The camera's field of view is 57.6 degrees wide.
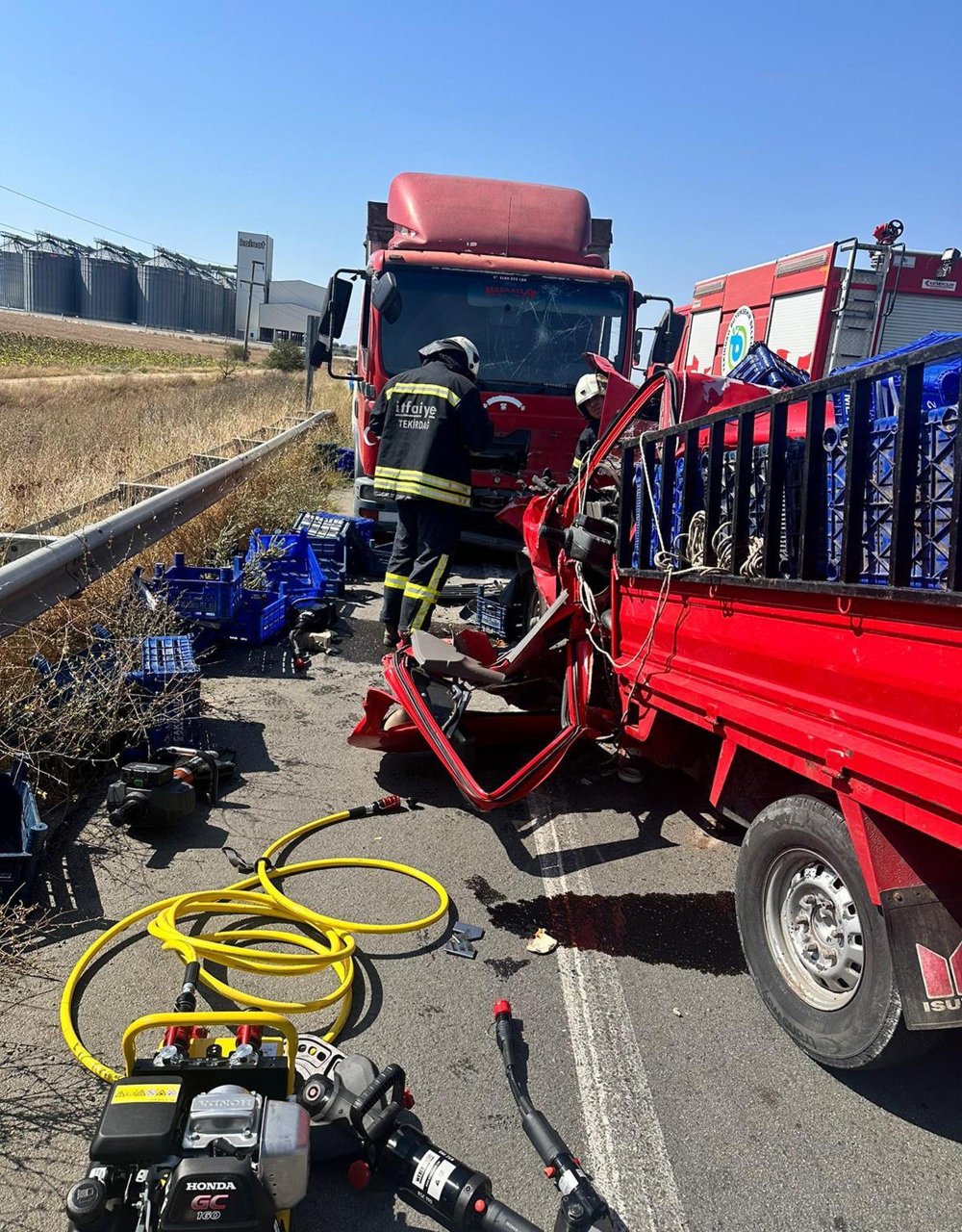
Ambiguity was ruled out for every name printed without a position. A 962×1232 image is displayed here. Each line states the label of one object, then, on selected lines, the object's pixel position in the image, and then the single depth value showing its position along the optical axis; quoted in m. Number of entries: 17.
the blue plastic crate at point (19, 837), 3.03
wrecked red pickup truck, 2.32
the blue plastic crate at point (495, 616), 6.70
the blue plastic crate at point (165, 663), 4.39
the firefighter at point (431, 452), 6.02
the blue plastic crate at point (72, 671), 4.13
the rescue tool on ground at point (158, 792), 3.68
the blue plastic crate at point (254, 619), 6.22
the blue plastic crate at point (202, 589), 5.79
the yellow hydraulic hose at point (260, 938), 2.76
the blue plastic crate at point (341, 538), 8.27
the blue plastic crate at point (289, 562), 7.11
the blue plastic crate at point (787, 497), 2.87
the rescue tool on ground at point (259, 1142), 1.81
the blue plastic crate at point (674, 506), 3.59
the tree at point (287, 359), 45.28
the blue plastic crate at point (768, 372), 4.49
